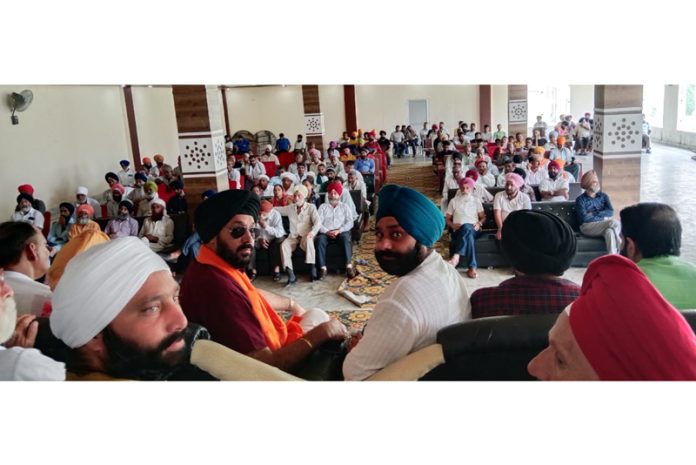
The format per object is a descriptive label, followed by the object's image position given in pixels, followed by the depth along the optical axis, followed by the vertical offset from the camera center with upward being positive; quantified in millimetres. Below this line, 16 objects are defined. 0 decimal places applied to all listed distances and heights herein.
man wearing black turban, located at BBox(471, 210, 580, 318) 1808 -506
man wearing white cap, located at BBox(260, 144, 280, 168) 9669 -634
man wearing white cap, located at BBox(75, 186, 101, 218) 3439 -408
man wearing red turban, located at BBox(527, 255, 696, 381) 1504 -595
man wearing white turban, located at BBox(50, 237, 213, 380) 1739 -557
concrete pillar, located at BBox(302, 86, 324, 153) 11906 +7
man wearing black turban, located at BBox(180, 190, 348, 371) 1958 -542
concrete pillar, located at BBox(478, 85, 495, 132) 15891 -68
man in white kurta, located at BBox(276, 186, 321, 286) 3588 -722
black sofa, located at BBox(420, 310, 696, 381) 1671 -677
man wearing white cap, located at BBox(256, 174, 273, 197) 5035 -573
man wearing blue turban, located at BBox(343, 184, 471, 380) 1769 -545
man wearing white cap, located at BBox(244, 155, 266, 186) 7877 -658
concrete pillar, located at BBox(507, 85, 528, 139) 12367 -159
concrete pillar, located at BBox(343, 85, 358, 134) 15953 +83
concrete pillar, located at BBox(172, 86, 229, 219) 4859 -131
